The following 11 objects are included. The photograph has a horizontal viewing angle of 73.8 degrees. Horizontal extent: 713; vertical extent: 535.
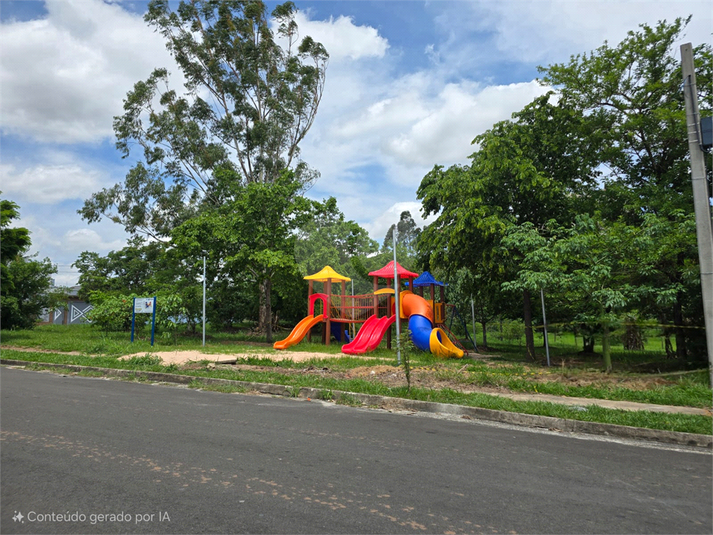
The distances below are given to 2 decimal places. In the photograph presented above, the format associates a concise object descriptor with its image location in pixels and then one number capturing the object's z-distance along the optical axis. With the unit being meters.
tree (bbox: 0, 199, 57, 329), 25.28
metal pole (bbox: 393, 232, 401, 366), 12.24
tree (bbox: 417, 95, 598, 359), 16.67
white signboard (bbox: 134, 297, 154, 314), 19.19
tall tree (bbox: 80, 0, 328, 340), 33.53
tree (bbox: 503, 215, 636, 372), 12.52
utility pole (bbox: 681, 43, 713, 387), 8.85
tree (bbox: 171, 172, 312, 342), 23.77
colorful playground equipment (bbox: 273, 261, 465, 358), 18.75
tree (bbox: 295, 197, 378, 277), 42.56
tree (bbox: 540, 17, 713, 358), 15.70
